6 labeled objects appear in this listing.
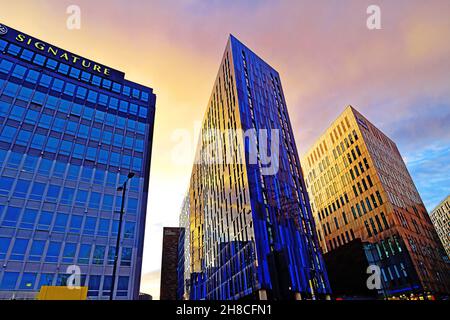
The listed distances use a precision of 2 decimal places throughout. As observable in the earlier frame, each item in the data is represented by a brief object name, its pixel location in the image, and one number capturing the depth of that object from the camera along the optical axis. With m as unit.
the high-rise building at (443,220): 143.62
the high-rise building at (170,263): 114.81
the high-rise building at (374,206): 56.41
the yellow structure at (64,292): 17.19
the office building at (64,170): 28.70
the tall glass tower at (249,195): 40.88
